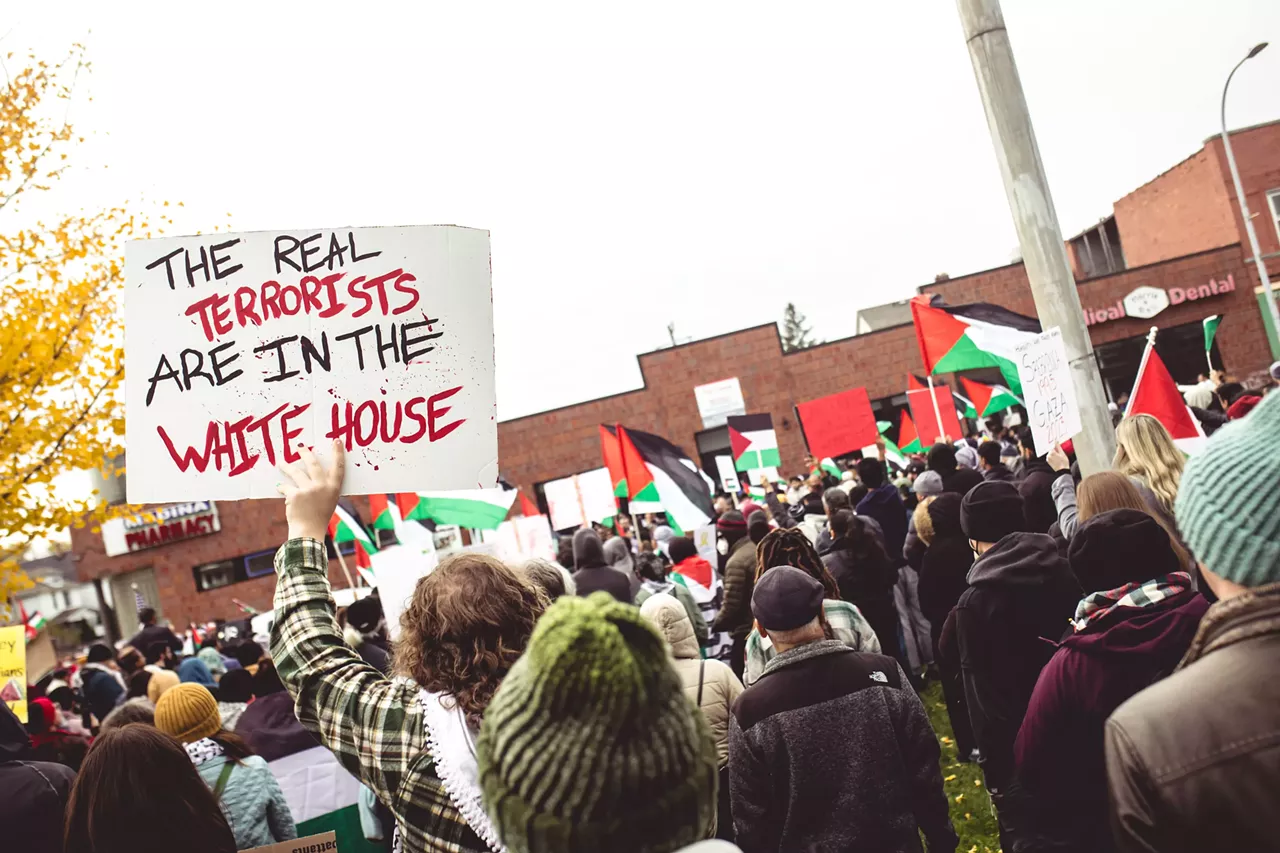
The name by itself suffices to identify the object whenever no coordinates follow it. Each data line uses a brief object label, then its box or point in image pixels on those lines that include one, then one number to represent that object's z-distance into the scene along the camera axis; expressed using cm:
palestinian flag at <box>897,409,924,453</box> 2300
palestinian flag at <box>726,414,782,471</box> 1603
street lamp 2559
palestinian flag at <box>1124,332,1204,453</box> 680
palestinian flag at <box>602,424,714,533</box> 1100
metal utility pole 598
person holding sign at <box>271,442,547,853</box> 204
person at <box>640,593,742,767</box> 403
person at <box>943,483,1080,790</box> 386
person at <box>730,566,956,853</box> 315
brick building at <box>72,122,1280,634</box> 3653
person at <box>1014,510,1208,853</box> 269
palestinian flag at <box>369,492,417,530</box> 1395
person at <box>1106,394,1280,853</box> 149
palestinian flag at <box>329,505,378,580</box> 1257
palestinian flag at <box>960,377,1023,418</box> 1719
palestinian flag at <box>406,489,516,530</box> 1187
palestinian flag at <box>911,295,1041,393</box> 845
